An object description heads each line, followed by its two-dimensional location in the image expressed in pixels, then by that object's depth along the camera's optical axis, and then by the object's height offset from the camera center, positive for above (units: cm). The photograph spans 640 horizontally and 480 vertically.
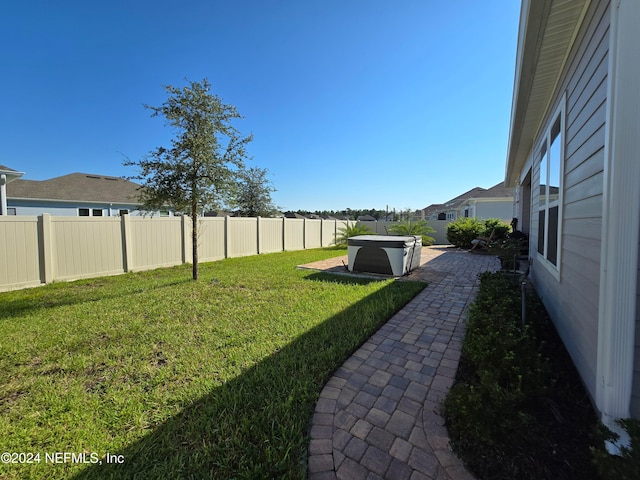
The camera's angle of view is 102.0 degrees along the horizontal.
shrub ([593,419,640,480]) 103 -98
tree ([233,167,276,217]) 2023 +244
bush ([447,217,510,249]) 1220 -17
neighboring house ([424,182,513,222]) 1755 +154
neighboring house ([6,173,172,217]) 1430 +184
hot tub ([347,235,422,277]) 655 -74
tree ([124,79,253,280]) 560 +160
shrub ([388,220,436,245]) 1427 -12
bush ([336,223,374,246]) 1559 -31
